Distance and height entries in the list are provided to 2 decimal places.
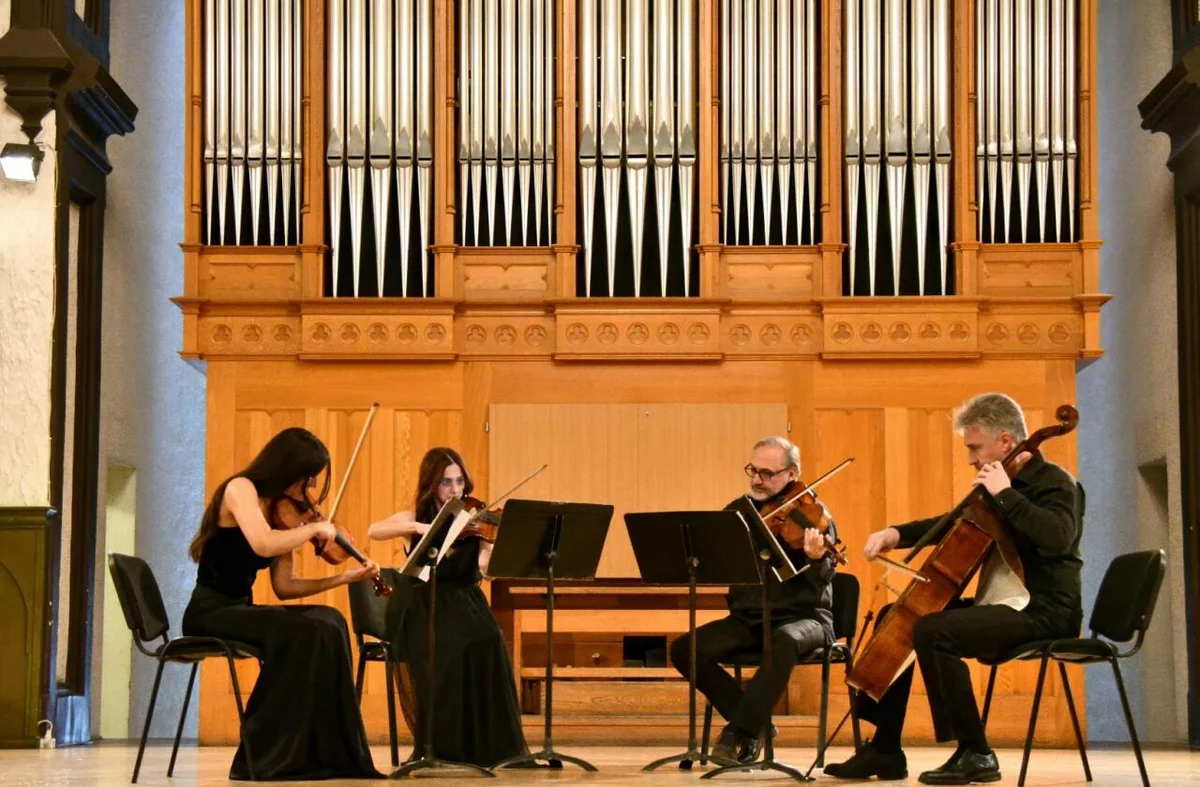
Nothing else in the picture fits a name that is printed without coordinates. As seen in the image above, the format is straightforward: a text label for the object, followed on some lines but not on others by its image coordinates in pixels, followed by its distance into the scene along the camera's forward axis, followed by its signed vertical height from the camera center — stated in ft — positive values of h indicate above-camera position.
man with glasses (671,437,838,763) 20.70 -2.18
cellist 18.49 -1.50
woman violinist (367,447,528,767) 21.63 -2.49
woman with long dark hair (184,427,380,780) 19.47 -1.95
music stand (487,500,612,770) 20.30 -1.07
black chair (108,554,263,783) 19.63 -1.96
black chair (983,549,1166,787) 18.63 -1.81
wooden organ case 30.45 +3.94
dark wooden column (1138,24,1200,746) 29.40 +3.29
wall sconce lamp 28.07 +4.82
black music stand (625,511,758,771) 20.15 -1.12
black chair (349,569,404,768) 23.51 -2.22
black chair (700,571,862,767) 20.98 -2.45
